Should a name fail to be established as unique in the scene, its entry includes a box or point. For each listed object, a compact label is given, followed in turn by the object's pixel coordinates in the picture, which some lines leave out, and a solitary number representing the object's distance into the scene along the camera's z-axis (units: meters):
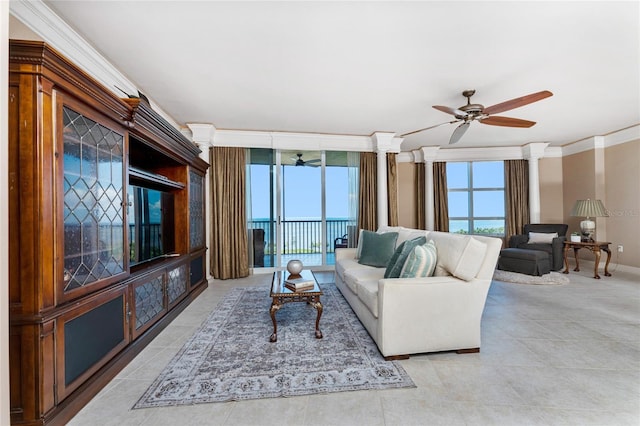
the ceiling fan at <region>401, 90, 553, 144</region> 2.63
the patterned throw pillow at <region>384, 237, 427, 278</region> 2.38
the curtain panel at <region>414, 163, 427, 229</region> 5.99
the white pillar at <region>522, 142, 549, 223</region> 5.67
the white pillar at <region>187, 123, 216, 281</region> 4.34
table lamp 4.61
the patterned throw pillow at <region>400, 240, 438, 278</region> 2.16
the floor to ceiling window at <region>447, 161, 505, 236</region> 6.09
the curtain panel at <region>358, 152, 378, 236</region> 5.12
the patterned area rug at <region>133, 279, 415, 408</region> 1.67
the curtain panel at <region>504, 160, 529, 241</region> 5.84
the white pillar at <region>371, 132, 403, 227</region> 4.93
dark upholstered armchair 4.71
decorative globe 2.71
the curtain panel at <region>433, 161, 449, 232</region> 5.94
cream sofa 1.98
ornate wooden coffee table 2.29
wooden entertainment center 1.32
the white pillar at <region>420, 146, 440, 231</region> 5.84
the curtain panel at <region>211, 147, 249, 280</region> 4.59
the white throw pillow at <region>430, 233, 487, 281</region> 2.07
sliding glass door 4.96
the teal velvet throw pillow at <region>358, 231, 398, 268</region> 3.33
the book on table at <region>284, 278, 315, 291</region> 2.35
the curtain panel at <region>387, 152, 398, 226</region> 5.16
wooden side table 4.34
